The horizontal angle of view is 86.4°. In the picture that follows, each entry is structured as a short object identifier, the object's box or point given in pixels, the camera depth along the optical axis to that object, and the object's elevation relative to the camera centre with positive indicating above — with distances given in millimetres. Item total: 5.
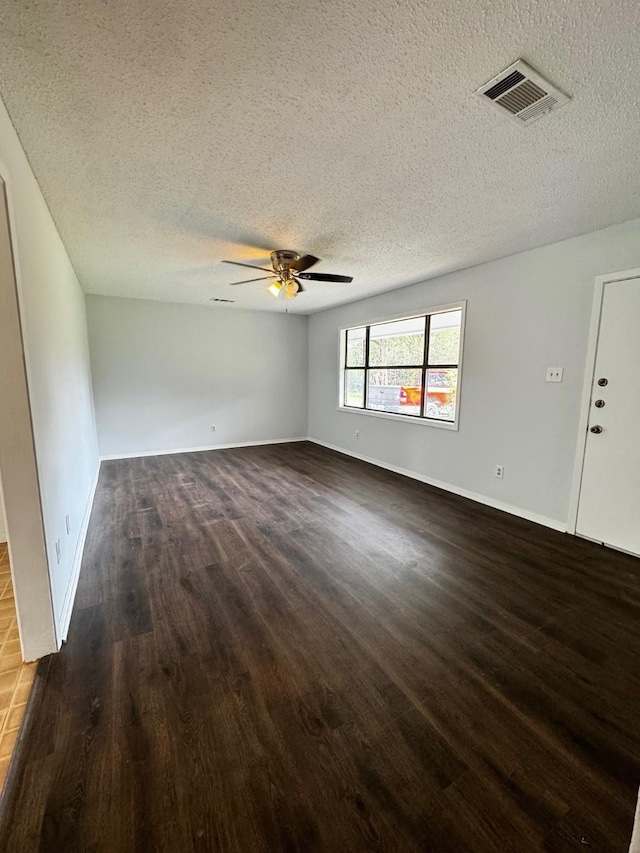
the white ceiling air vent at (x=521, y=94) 1286 +1125
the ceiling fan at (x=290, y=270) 2989 +959
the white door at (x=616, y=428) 2533 -394
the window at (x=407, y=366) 4047 +132
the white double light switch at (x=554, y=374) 2951 +24
